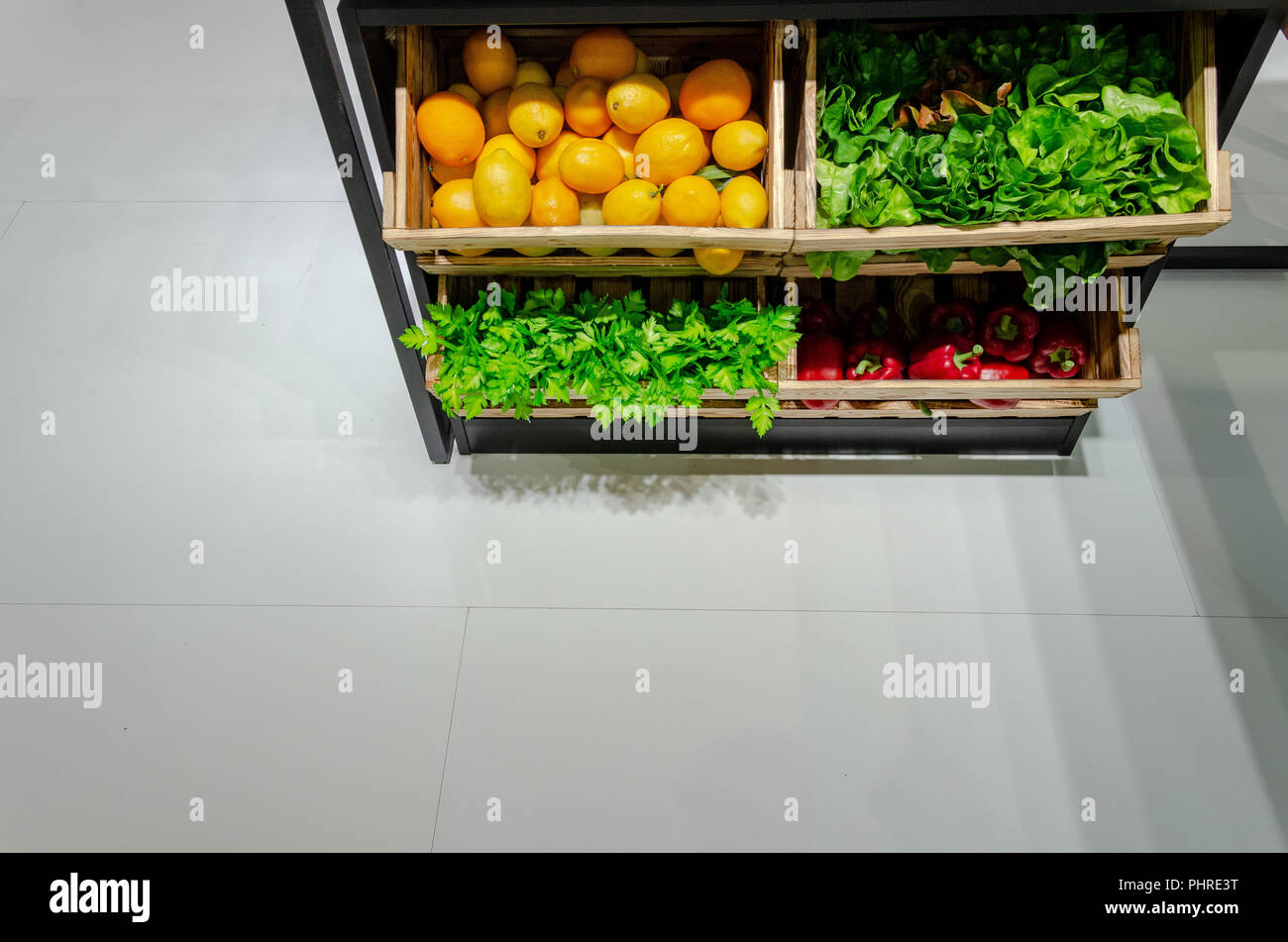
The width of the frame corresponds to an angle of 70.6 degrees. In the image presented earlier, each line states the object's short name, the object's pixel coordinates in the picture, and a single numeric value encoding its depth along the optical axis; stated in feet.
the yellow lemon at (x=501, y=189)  6.38
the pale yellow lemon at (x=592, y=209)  6.80
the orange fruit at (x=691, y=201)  6.51
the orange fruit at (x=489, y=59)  6.69
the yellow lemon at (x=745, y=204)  6.57
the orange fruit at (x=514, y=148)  6.72
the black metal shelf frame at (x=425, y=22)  5.83
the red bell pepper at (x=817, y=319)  8.13
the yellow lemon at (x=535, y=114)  6.52
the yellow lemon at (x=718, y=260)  6.79
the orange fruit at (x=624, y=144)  6.77
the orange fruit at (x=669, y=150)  6.57
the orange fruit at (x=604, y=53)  6.54
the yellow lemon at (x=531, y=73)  6.88
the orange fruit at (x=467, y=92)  6.86
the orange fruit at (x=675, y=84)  7.00
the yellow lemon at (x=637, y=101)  6.48
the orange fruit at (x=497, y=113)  6.90
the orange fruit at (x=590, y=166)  6.46
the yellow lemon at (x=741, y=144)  6.59
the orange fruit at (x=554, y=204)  6.61
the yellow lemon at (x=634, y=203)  6.48
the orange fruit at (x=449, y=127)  6.56
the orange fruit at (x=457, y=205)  6.76
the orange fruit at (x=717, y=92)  6.56
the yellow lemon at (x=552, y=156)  6.73
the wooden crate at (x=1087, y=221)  6.27
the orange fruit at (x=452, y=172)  6.97
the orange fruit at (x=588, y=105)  6.61
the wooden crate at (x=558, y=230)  6.42
